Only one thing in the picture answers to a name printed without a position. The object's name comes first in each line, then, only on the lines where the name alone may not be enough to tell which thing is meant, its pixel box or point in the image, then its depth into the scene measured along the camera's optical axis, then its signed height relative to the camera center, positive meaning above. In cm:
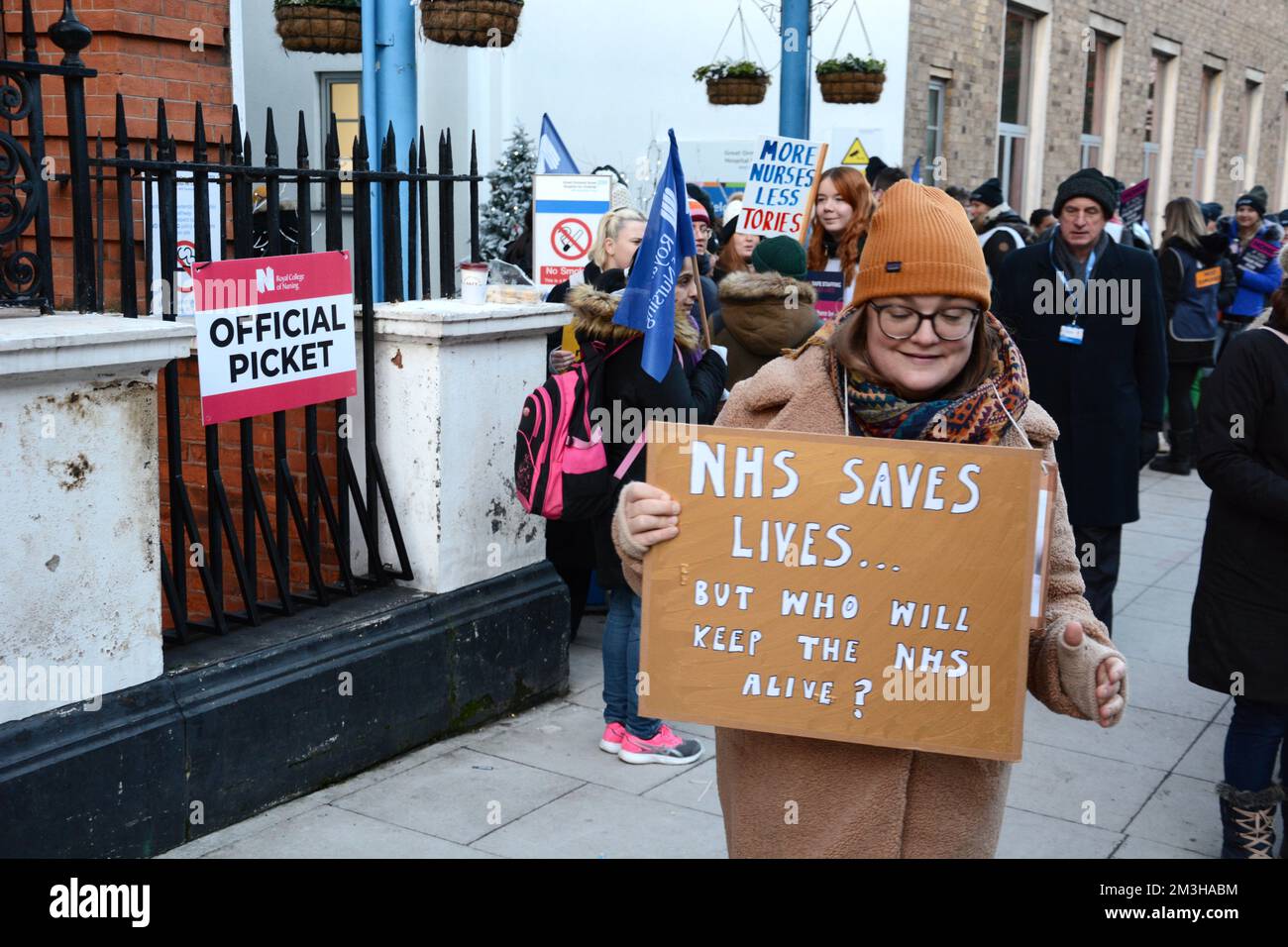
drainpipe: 664 +65
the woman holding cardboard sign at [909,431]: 240 -38
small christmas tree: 1239 +5
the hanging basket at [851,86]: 1187 +105
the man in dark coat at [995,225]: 925 -8
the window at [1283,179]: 2805 +74
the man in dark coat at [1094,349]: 599 -56
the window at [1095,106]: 1947 +151
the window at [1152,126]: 2136 +137
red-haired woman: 709 +0
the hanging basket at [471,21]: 642 +84
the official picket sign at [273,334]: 438 -41
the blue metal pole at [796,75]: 945 +92
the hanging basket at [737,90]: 1230 +104
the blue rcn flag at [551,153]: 883 +35
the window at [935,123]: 1568 +100
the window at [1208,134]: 2389 +138
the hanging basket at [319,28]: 735 +92
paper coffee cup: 528 -28
